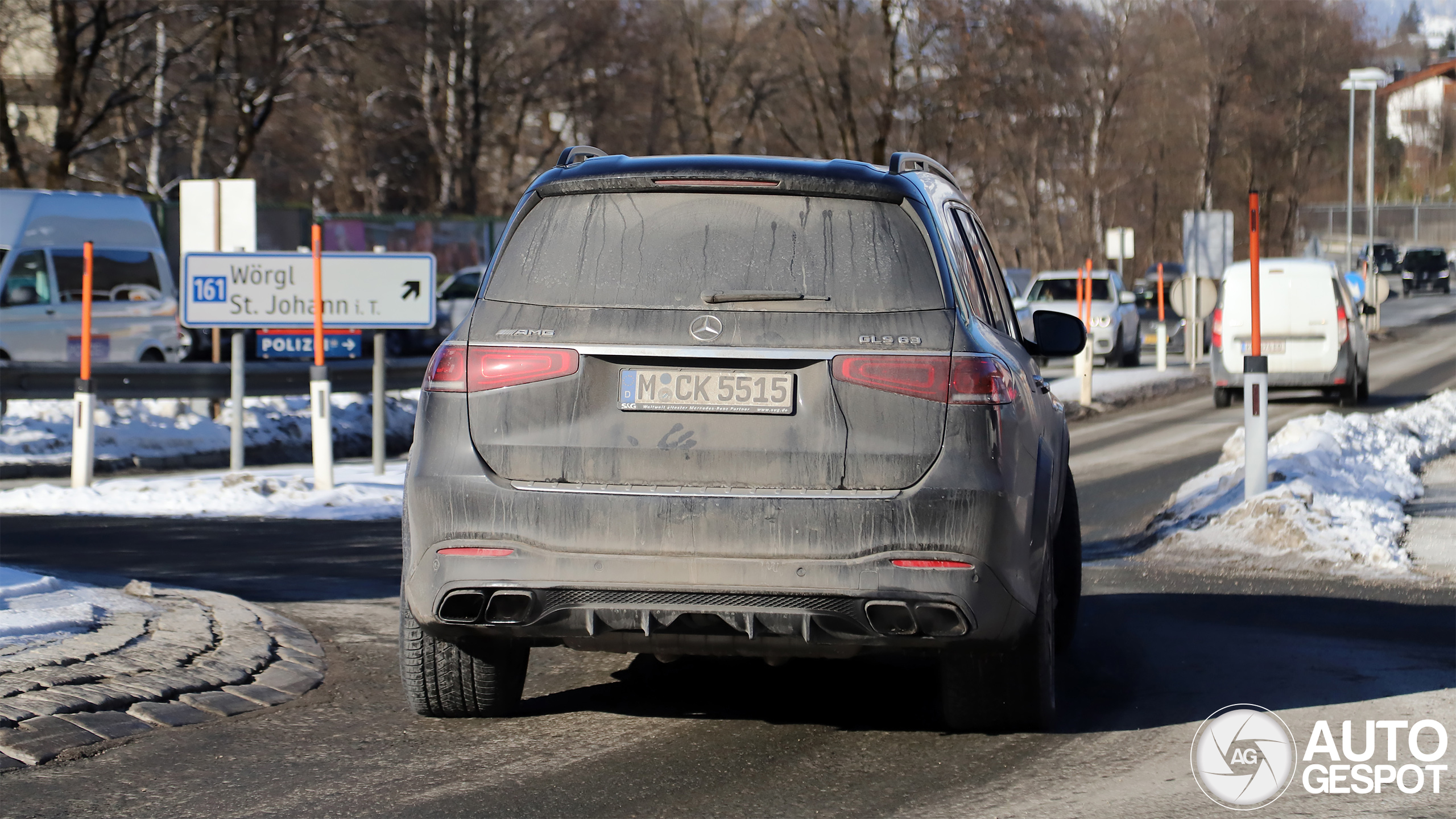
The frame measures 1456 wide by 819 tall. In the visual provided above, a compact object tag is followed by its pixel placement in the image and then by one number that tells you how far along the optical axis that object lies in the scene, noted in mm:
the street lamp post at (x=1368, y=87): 51281
